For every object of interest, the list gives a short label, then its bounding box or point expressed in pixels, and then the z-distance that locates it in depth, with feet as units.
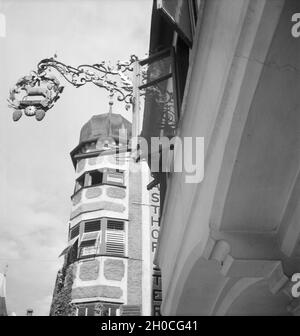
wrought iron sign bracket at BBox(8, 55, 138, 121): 23.19
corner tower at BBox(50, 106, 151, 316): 56.54
